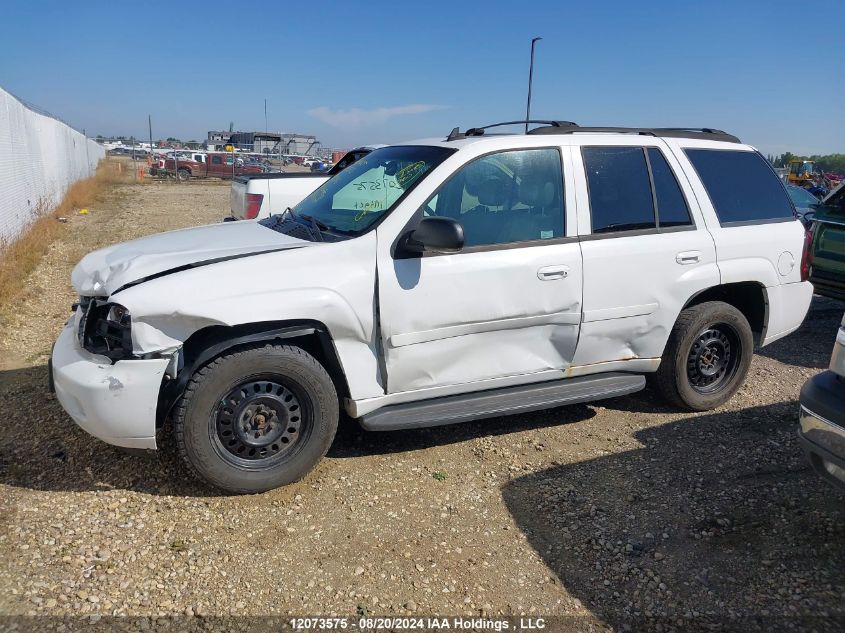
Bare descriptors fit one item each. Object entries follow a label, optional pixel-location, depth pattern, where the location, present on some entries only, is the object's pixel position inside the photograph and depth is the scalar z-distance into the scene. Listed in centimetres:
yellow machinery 2650
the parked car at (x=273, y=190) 773
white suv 314
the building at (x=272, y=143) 5092
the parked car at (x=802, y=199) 996
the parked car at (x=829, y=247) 657
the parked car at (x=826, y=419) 279
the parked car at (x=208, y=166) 3800
